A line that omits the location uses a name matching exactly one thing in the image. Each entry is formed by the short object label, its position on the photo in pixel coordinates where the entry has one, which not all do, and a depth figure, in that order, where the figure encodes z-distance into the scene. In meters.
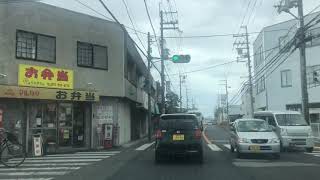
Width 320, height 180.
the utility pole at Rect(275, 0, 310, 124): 15.10
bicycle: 9.40
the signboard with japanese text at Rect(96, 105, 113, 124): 14.59
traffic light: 20.03
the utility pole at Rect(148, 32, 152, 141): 19.55
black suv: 9.38
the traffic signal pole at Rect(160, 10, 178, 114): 24.79
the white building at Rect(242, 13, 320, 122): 24.98
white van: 12.47
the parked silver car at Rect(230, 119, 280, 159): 10.31
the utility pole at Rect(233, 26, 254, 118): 29.46
